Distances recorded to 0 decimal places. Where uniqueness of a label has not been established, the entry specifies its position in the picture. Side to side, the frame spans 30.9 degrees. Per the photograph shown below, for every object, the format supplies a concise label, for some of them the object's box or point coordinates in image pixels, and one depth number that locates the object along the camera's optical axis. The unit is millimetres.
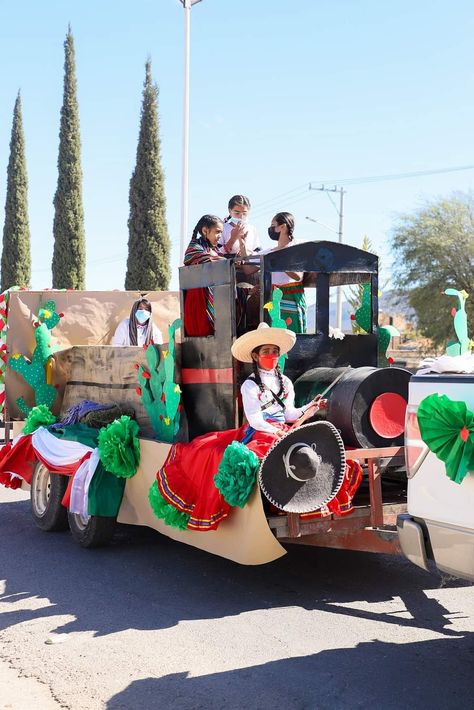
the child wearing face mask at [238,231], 7352
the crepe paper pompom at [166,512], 6004
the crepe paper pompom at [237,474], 5426
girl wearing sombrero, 5797
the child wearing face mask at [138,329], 9172
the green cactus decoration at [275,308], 6176
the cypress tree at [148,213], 29172
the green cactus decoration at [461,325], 5825
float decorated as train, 5555
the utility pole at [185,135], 17531
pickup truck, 3787
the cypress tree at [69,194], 33844
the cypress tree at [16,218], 37281
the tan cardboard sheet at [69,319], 8922
